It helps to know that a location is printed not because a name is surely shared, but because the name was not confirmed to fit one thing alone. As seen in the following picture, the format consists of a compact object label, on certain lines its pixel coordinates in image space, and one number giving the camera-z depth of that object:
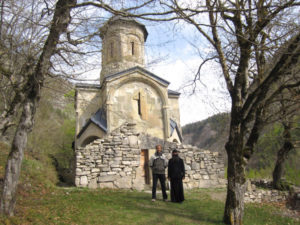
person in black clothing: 5.87
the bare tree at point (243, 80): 4.11
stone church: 7.24
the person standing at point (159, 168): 5.93
